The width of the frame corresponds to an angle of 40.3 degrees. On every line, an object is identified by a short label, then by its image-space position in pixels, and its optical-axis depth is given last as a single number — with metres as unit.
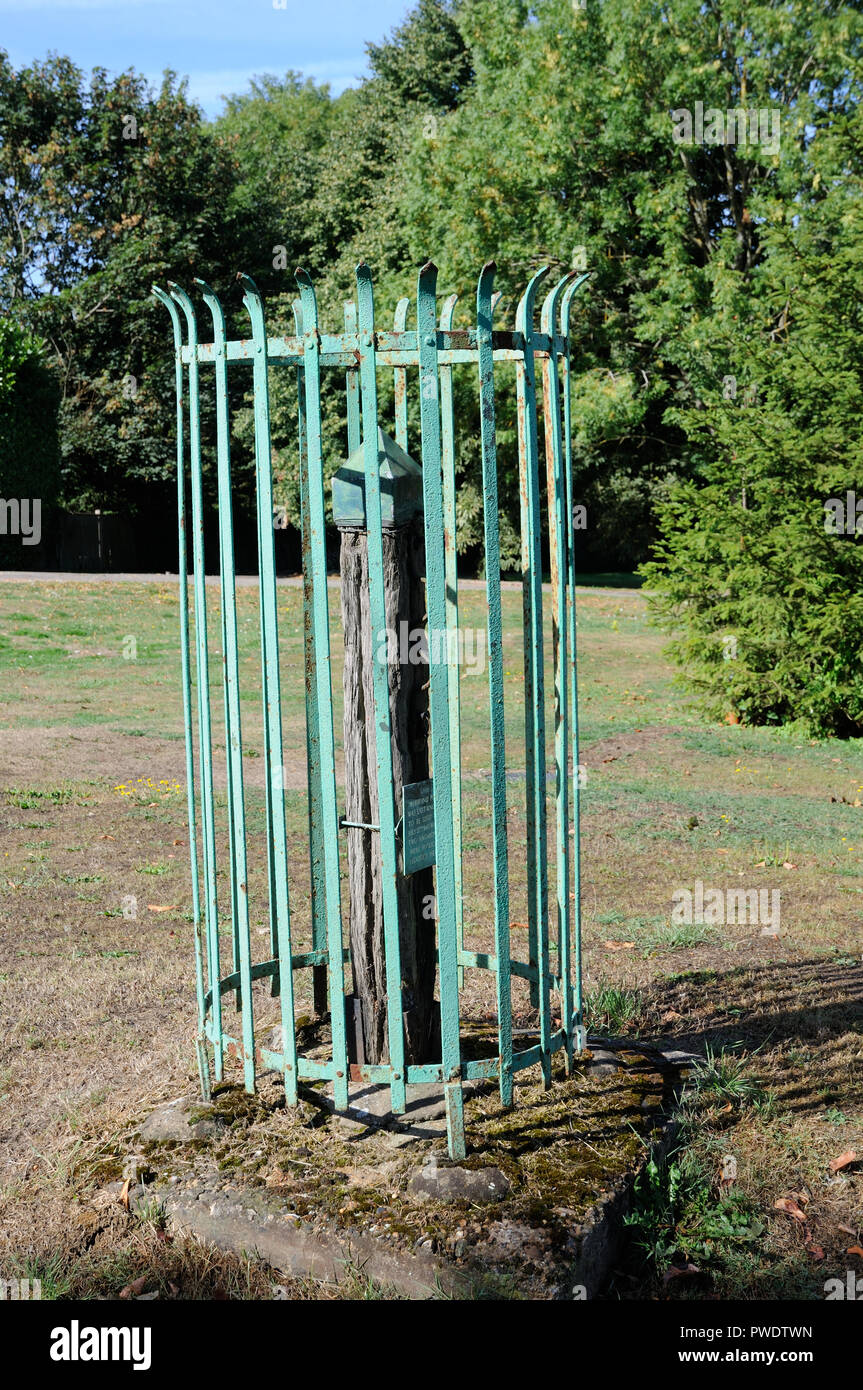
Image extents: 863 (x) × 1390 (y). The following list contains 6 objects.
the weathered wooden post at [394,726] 3.35
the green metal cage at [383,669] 3.04
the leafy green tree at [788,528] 10.95
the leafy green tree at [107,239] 31.08
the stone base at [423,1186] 2.87
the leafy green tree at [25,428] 23.81
